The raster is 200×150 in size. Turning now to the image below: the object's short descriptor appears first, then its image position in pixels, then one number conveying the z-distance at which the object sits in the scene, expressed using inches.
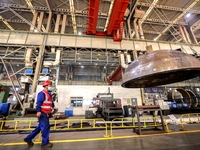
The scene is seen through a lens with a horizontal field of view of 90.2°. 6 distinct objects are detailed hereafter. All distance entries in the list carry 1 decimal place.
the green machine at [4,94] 367.4
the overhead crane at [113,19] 323.8
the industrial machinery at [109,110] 240.4
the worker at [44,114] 101.2
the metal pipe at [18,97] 357.7
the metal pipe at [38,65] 379.9
